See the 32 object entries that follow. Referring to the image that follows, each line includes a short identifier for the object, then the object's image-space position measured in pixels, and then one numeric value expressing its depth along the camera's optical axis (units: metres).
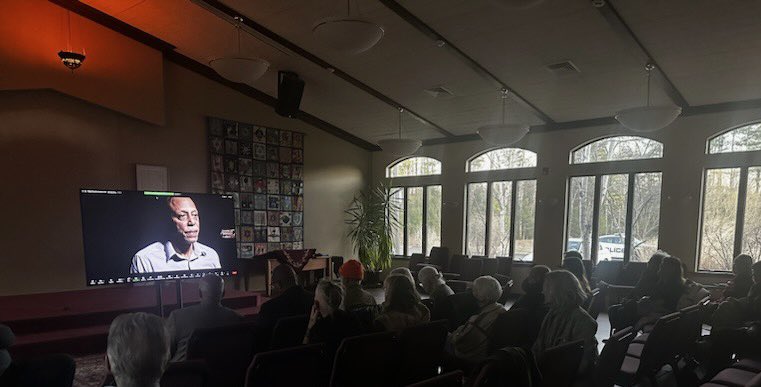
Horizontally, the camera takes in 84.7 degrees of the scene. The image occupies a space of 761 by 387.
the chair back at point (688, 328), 3.10
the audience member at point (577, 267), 4.39
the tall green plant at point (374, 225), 9.76
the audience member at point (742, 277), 4.09
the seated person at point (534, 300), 3.21
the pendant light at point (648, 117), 4.56
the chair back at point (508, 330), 2.87
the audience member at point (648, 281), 4.46
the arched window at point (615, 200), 7.10
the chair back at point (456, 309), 3.52
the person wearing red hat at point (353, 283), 3.40
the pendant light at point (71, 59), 5.39
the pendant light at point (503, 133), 5.89
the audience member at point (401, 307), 2.93
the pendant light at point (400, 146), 7.36
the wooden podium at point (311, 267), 7.85
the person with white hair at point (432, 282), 3.77
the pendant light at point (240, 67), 5.02
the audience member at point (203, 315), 2.87
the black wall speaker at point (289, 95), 6.98
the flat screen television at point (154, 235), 3.65
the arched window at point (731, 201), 6.25
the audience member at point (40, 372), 1.87
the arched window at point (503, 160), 8.52
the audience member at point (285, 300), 3.13
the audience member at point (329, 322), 2.64
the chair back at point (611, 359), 2.54
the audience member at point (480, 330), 2.95
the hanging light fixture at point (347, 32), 3.60
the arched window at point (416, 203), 9.96
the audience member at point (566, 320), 2.66
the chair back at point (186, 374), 1.85
